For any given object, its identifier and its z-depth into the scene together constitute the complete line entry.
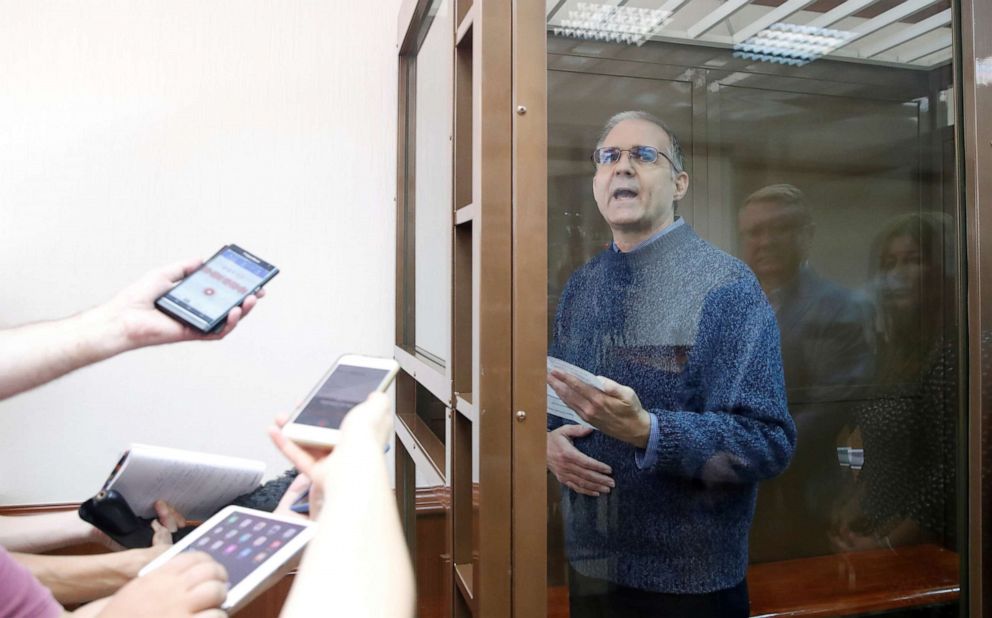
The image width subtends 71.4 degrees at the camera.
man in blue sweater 0.89
